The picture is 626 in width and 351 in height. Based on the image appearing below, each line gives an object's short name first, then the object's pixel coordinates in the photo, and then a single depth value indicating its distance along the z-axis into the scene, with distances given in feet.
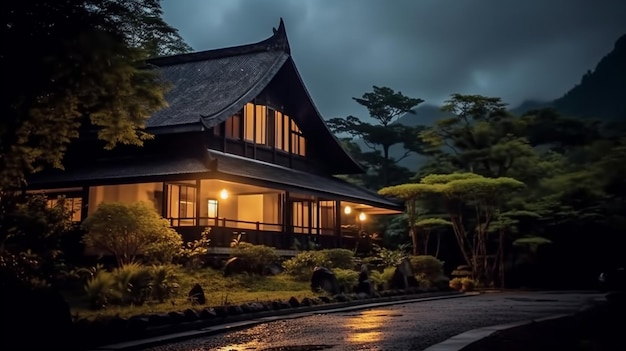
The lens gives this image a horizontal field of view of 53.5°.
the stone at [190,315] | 30.83
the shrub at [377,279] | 58.81
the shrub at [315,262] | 57.62
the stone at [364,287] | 51.52
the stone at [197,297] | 39.01
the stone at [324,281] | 49.19
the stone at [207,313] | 31.99
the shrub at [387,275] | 59.72
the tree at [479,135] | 83.66
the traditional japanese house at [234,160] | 65.87
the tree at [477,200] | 70.74
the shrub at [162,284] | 39.40
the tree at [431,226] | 80.23
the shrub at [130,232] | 47.16
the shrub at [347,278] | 52.11
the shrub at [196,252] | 53.16
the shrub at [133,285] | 37.47
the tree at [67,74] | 22.06
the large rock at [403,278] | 59.41
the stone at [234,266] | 55.77
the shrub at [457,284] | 73.61
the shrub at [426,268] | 67.56
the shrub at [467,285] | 72.74
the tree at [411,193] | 73.15
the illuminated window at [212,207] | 75.61
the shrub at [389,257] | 69.92
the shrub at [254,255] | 57.21
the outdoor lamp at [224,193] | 69.21
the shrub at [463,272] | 81.41
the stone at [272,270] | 59.30
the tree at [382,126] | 143.23
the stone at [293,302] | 40.91
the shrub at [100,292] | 36.45
